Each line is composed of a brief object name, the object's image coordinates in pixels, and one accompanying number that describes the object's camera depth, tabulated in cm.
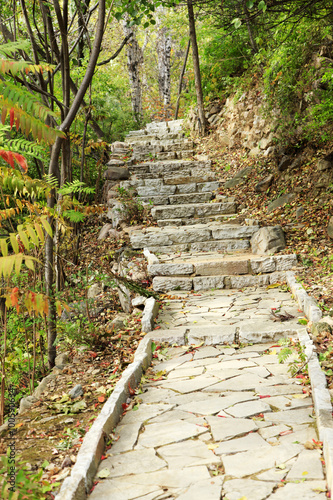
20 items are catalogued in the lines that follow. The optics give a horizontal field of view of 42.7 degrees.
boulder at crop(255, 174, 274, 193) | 957
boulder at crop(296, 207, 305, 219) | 824
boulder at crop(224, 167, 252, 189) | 1040
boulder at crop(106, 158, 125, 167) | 1211
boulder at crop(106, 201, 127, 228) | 962
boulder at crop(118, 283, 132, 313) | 644
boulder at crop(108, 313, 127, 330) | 571
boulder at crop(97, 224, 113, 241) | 966
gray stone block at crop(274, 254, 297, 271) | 701
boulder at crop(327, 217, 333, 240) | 720
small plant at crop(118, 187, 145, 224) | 966
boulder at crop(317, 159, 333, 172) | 820
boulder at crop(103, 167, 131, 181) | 1158
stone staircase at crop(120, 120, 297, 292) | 702
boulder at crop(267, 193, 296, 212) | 877
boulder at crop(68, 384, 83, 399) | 410
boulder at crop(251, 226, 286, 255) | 751
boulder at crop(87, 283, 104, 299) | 778
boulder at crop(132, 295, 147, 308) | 611
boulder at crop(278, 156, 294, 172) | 934
